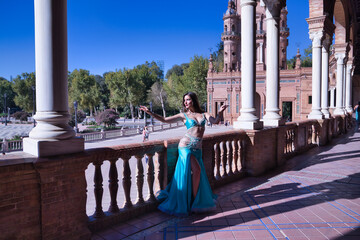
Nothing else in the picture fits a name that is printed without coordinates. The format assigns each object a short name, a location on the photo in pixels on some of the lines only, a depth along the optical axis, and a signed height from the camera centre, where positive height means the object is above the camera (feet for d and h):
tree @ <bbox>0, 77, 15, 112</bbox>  235.01 +19.91
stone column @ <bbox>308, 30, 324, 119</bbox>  34.42 +4.74
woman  13.06 -2.91
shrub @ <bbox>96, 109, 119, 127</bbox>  126.72 -2.00
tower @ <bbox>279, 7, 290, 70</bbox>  136.98 +37.68
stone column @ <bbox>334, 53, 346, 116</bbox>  52.02 +5.07
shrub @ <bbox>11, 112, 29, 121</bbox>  184.72 -1.13
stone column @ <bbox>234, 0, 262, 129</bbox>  20.56 +3.23
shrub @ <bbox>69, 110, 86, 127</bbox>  154.34 -1.41
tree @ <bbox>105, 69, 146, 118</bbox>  196.03 +18.35
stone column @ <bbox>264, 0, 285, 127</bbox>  23.99 +4.04
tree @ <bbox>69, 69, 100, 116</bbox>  206.59 +17.36
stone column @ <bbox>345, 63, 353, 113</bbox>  66.64 +4.97
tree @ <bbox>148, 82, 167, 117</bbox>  198.59 +12.61
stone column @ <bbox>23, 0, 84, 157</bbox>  10.23 +1.33
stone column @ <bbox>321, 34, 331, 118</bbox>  38.99 +4.63
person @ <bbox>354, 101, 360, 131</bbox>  49.78 -0.99
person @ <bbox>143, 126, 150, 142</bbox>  67.89 -5.25
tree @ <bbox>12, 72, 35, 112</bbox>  186.09 +15.78
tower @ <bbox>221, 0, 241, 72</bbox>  140.77 +37.76
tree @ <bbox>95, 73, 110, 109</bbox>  238.68 +17.00
